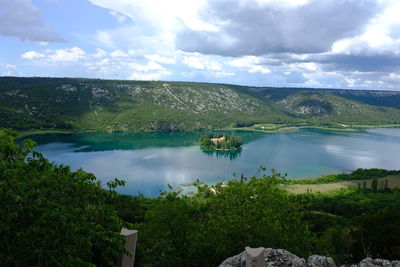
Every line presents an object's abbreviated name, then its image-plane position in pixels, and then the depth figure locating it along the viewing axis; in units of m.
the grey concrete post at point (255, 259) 9.17
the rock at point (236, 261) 11.00
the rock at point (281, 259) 11.01
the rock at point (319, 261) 11.32
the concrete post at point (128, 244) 8.81
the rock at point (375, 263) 10.75
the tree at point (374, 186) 70.24
